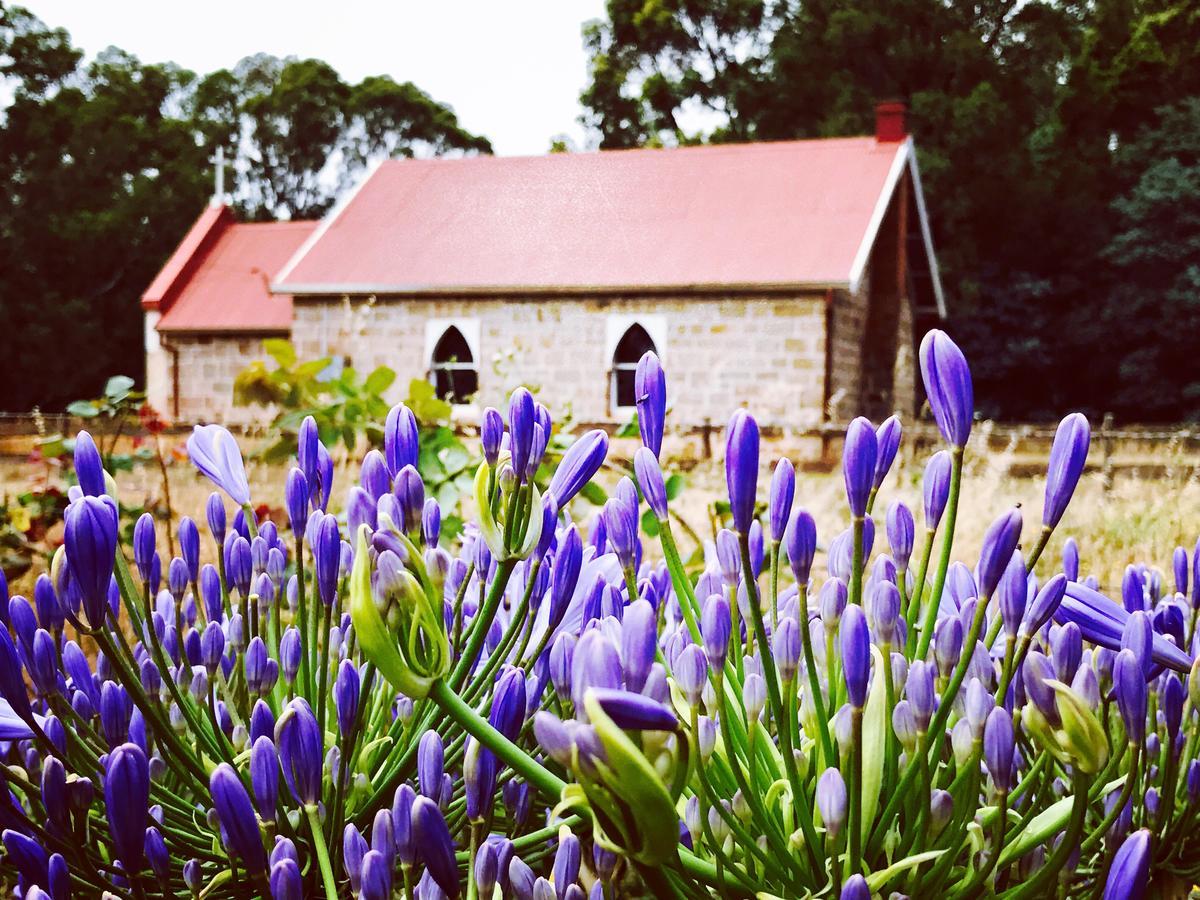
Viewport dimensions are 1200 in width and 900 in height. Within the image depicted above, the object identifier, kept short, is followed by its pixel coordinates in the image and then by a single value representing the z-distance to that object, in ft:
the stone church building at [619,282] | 52.39
